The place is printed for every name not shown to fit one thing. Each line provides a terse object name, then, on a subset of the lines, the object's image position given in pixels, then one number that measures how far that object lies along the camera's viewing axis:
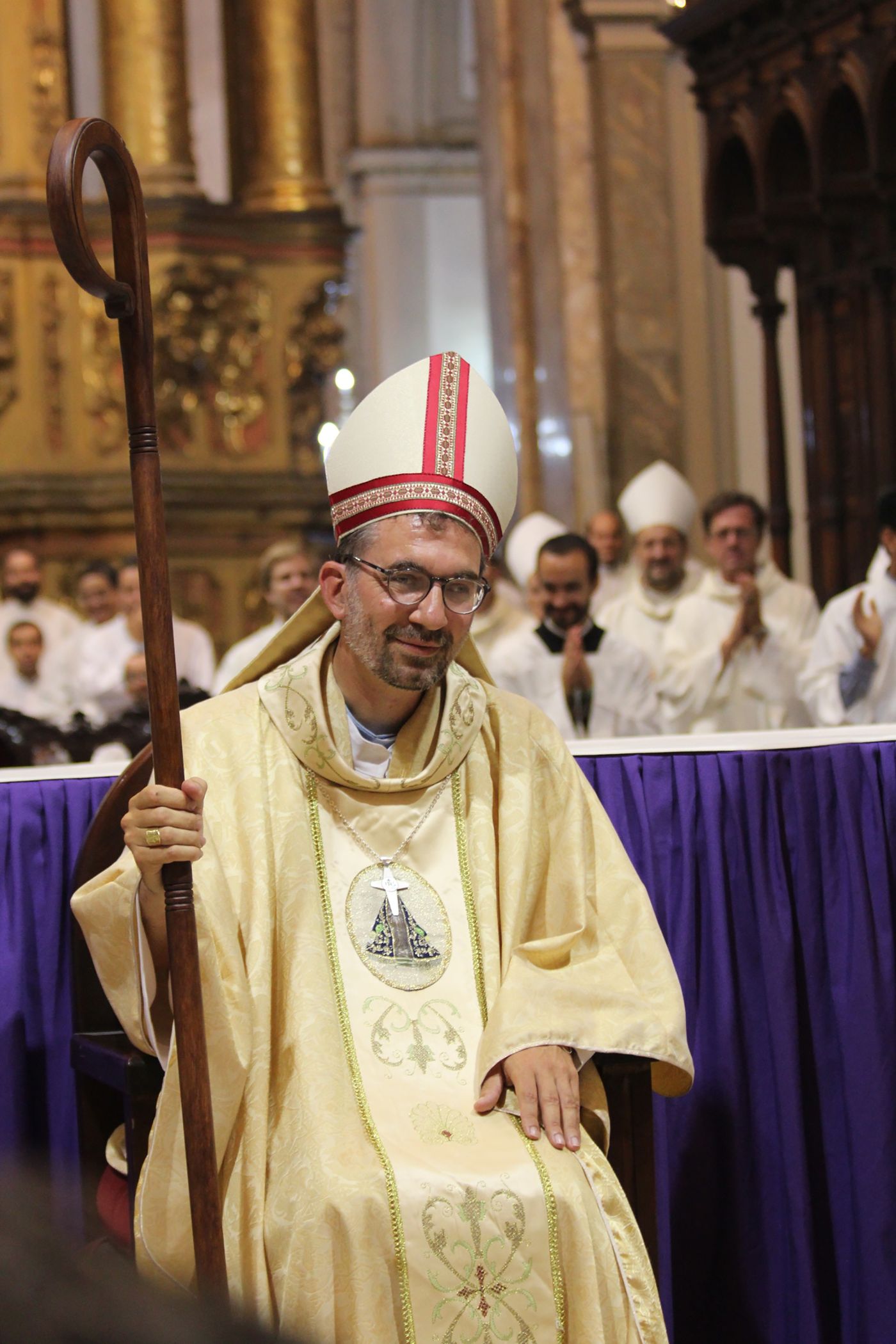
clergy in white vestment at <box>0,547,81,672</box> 9.03
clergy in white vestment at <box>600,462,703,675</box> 7.84
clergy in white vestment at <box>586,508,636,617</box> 8.66
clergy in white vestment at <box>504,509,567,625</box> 9.52
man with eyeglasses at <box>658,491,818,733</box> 7.12
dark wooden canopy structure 8.20
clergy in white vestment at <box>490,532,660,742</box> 6.32
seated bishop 2.39
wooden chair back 2.73
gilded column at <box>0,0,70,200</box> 11.03
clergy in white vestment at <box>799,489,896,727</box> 6.61
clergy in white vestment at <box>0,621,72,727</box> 8.62
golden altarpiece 10.98
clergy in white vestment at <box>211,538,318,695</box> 7.04
